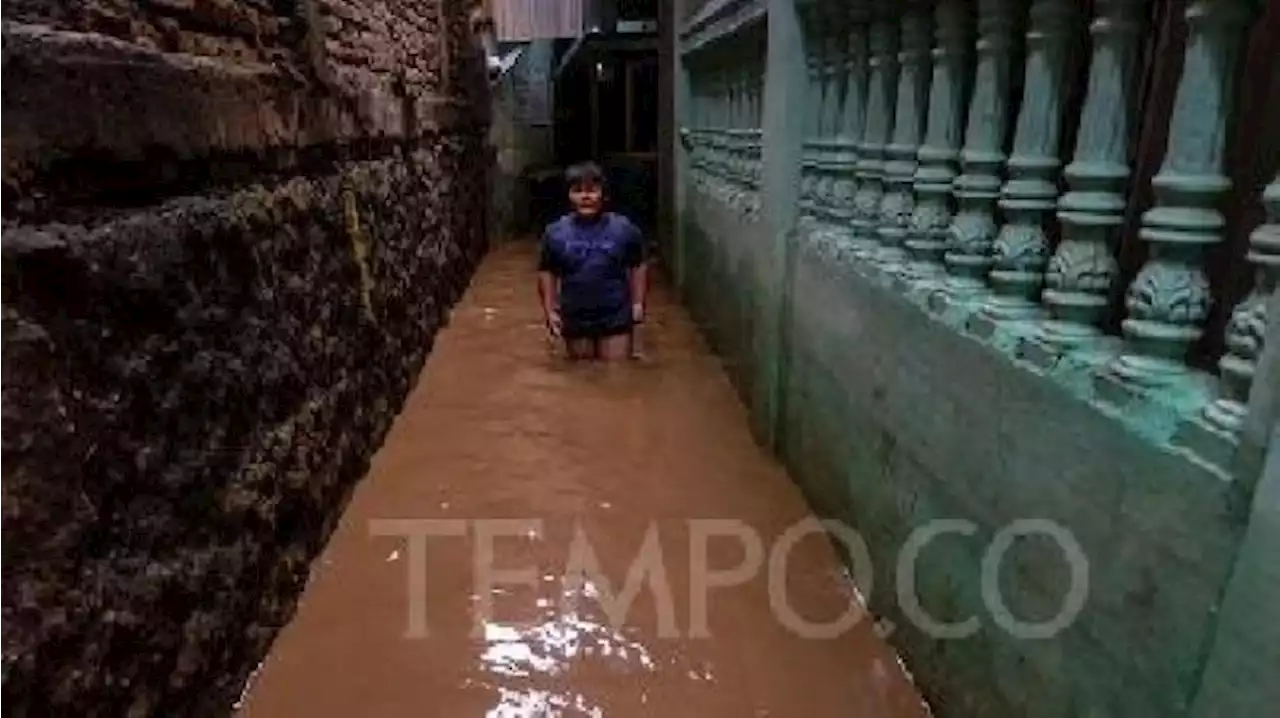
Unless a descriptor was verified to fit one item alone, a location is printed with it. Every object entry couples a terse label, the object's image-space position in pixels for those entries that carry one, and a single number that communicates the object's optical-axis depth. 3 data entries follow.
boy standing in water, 6.16
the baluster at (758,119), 5.18
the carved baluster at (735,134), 5.98
